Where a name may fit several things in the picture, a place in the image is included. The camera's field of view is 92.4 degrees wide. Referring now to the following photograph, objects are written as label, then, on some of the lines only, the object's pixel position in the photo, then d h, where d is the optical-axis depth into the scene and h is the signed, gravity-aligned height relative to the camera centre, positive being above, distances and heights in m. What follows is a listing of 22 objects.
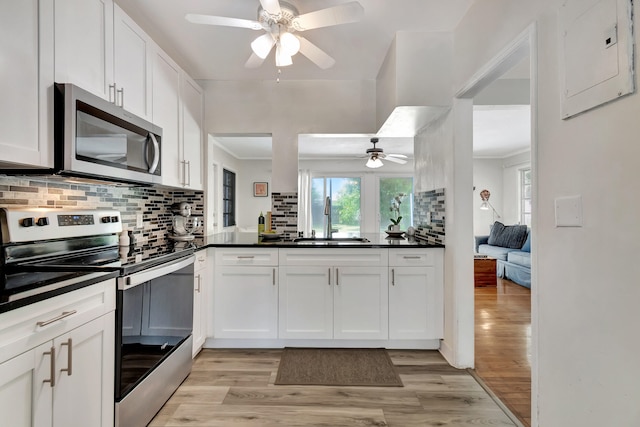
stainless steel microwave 1.36 +0.39
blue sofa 4.80 -0.65
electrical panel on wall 0.93 +0.53
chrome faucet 3.09 -0.02
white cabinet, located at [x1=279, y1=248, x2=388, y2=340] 2.50 -0.67
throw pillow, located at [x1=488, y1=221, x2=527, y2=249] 5.45 -0.42
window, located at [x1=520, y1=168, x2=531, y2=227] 6.46 +0.32
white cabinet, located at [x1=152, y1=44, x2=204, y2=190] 2.22 +0.76
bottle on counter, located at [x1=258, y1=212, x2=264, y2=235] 3.18 -0.12
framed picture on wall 6.81 +0.55
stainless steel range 1.30 -0.28
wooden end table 4.71 -0.90
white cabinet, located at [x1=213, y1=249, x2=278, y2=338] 2.52 -0.66
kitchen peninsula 2.50 -0.66
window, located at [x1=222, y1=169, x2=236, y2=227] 5.93 +0.32
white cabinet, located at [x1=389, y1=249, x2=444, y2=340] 2.49 -0.65
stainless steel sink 2.88 -0.26
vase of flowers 3.26 +0.06
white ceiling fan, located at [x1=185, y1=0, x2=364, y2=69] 1.59 +1.05
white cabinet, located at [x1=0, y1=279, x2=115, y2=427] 0.95 -0.53
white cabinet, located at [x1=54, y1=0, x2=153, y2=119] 1.42 +0.87
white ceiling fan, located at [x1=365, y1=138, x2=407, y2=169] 4.71 +0.94
